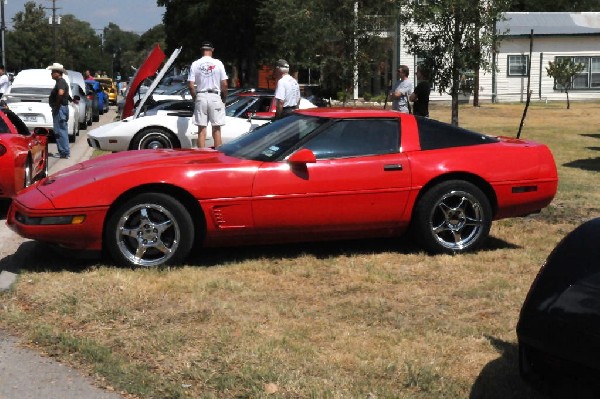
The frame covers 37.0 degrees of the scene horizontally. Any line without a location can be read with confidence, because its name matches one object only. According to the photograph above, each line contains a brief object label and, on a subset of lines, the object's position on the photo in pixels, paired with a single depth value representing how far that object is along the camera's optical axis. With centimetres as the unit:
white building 4447
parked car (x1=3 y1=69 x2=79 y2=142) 1928
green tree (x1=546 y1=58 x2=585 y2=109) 4141
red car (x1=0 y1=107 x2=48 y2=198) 944
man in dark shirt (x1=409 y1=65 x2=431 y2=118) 1471
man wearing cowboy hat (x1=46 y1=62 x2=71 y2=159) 1582
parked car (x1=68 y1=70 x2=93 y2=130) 2323
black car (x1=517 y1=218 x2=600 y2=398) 351
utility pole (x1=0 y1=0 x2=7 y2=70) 6792
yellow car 4632
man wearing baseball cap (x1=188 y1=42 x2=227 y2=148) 1266
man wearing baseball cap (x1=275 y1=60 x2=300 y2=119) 1322
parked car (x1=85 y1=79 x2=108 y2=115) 3048
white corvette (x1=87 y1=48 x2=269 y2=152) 1411
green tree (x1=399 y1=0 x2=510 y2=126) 1466
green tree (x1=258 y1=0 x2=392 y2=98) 2353
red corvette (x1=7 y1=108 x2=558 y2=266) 684
